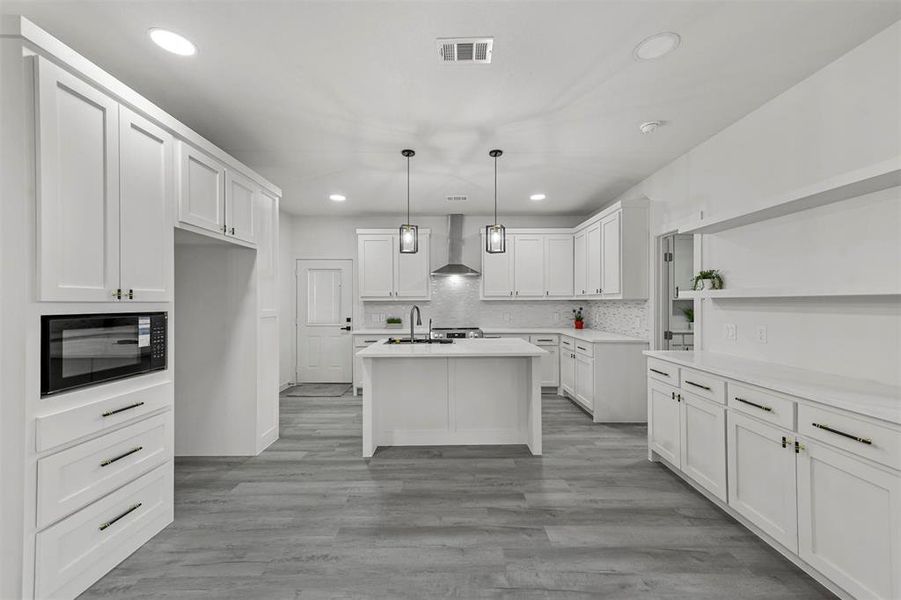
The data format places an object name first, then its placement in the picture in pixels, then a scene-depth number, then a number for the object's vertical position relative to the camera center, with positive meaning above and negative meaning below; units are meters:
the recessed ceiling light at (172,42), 2.09 +1.43
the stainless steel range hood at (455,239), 6.41 +1.04
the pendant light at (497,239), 3.65 +0.59
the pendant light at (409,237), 3.71 +0.62
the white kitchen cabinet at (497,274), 6.22 +0.46
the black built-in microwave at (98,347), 1.72 -0.22
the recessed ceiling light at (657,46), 2.11 +1.42
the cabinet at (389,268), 6.16 +0.55
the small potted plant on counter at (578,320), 6.31 -0.27
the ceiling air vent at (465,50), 2.15 +1.42
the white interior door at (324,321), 6.53 -0.29
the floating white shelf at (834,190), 1.80 +0.59
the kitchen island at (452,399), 3.74 -0.92
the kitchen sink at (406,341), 4.07 -0.39
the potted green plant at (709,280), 3.25 +0.19
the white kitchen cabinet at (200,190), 2.57 +0.80
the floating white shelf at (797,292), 1.86 +0.06
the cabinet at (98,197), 1.68 +0.53
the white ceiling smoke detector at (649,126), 3.17 +1.44
